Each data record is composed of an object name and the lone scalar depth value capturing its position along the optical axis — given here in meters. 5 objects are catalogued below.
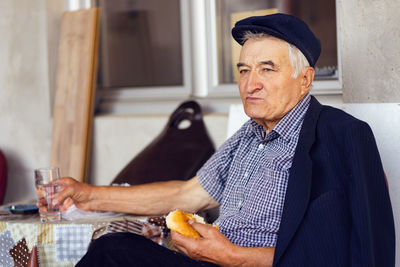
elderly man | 1.73
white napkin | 2.29
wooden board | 3.75
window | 3.60
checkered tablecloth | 2.13
